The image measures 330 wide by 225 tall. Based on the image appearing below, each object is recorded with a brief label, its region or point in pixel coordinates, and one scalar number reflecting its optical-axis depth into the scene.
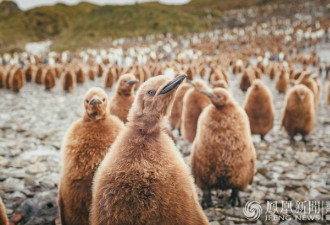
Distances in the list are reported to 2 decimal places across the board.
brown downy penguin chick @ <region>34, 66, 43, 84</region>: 13.04
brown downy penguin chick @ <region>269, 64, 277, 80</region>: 17.03
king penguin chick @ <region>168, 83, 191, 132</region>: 6.76
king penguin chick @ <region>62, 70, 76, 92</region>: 11.77
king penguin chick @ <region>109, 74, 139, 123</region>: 4.49
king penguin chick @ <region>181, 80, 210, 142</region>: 5.61
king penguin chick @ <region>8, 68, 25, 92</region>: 10.67
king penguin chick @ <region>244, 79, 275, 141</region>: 5.97
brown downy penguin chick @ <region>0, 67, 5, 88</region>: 11.15
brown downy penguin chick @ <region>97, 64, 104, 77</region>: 18.10
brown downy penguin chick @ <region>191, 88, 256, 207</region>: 3.47
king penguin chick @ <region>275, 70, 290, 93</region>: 12.26
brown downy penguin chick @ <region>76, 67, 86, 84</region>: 13.88
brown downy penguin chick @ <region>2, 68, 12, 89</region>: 11.15
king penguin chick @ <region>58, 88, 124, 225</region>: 2.56
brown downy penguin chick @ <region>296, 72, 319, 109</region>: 8.65
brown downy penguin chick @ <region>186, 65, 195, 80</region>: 14.29
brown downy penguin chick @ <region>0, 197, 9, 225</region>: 2.47
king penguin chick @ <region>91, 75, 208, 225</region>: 1.90
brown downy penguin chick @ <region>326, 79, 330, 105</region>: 10.17
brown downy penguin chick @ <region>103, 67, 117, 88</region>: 12.96
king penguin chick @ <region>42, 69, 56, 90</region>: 11.95
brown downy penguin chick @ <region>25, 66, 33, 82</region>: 13.38
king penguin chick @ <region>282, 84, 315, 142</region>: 5.92
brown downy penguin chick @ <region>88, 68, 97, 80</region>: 16.02
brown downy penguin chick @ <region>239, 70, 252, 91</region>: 12.29
